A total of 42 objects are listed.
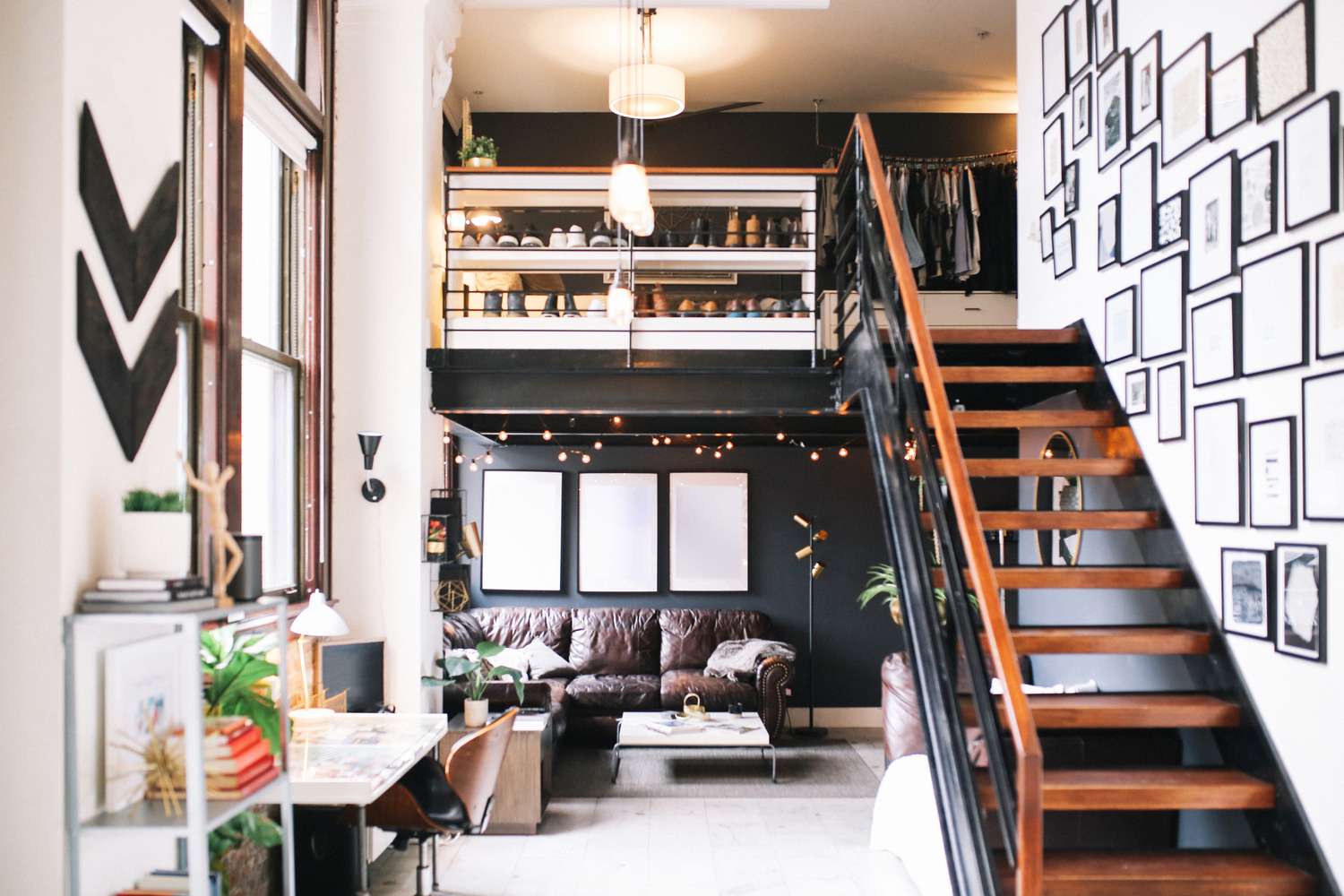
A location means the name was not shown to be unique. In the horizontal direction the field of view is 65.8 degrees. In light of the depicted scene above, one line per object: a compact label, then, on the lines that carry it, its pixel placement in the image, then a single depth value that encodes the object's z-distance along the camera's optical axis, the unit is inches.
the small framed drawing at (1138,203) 171.6
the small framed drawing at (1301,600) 126.3
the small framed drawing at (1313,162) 124.4
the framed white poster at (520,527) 355.9
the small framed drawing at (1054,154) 210.5
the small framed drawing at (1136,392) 172.9
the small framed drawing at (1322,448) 122.4
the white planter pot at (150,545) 98.5
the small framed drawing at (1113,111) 182.5
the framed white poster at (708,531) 356.5
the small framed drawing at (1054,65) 210.4
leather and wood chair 171.8
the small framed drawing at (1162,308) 161.3
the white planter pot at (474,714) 234.8
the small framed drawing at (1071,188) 202.5
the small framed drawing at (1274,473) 132.1
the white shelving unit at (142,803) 89.7
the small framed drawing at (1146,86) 171.5
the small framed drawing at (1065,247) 203.6
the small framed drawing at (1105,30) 188.9
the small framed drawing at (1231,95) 144.3
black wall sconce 208.7
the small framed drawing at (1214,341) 146.3
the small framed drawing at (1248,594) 137.3
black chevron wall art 100.3
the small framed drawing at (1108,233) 184.5
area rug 270.8
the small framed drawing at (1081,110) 198.4
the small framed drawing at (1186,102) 156.2
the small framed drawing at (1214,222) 147.3
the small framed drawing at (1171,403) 160.7
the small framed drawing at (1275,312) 130.7
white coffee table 270.5
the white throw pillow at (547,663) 327.6
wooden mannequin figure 100.9
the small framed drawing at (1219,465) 144.1
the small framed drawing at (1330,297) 122.6
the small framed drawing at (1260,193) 137.3
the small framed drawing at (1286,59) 130.4
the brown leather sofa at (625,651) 315.3
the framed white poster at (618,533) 356.2
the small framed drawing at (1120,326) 178.1
